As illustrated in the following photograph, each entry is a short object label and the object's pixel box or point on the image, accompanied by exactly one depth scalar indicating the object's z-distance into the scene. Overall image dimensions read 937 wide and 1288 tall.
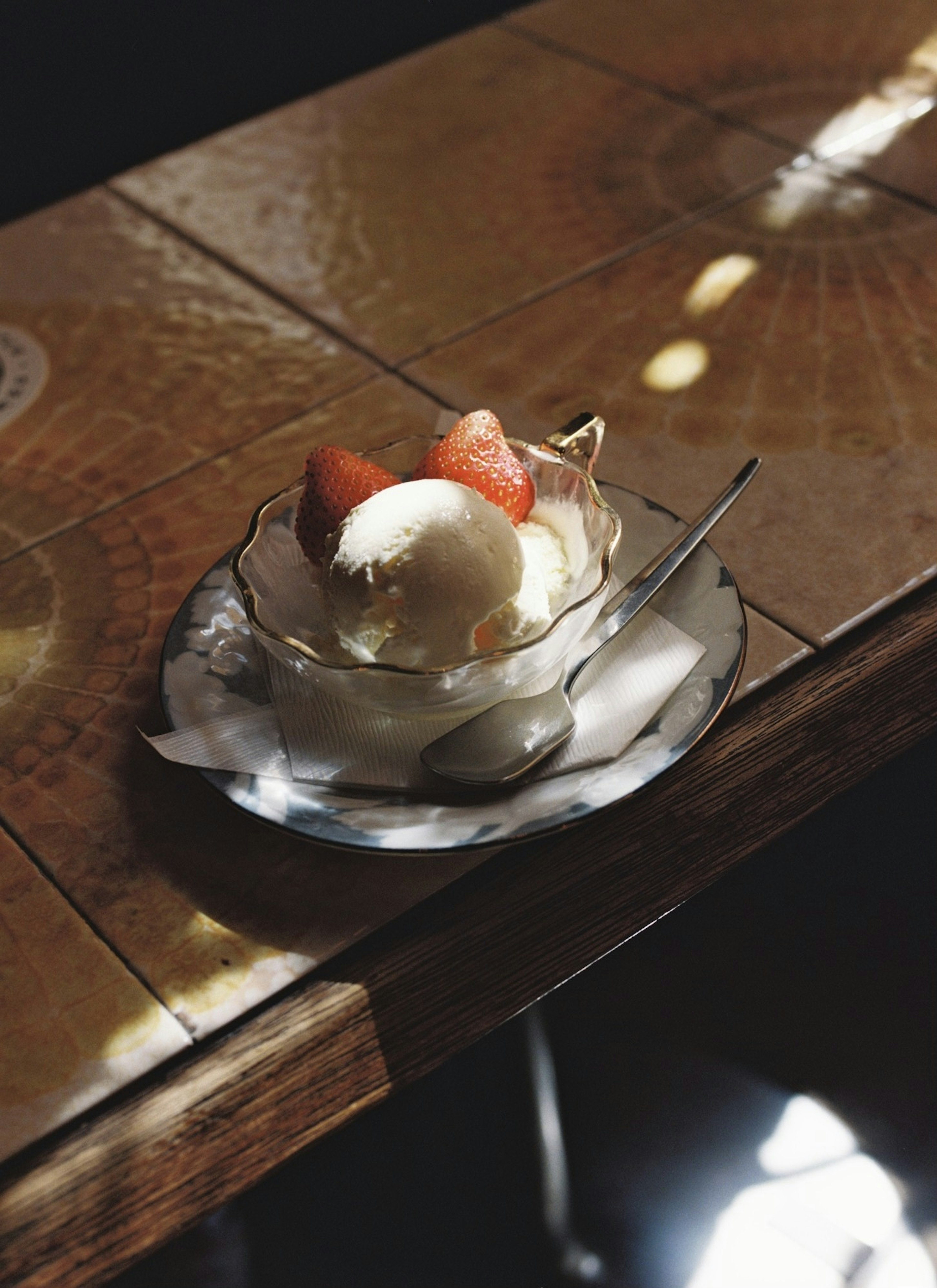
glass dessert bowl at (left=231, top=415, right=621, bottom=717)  0.60
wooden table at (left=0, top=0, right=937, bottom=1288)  0.58
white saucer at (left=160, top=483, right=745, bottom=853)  0.59
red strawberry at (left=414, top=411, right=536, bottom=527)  0.68
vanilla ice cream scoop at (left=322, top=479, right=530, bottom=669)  0.62
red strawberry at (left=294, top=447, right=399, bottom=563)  0.68
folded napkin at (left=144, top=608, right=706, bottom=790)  0.62
